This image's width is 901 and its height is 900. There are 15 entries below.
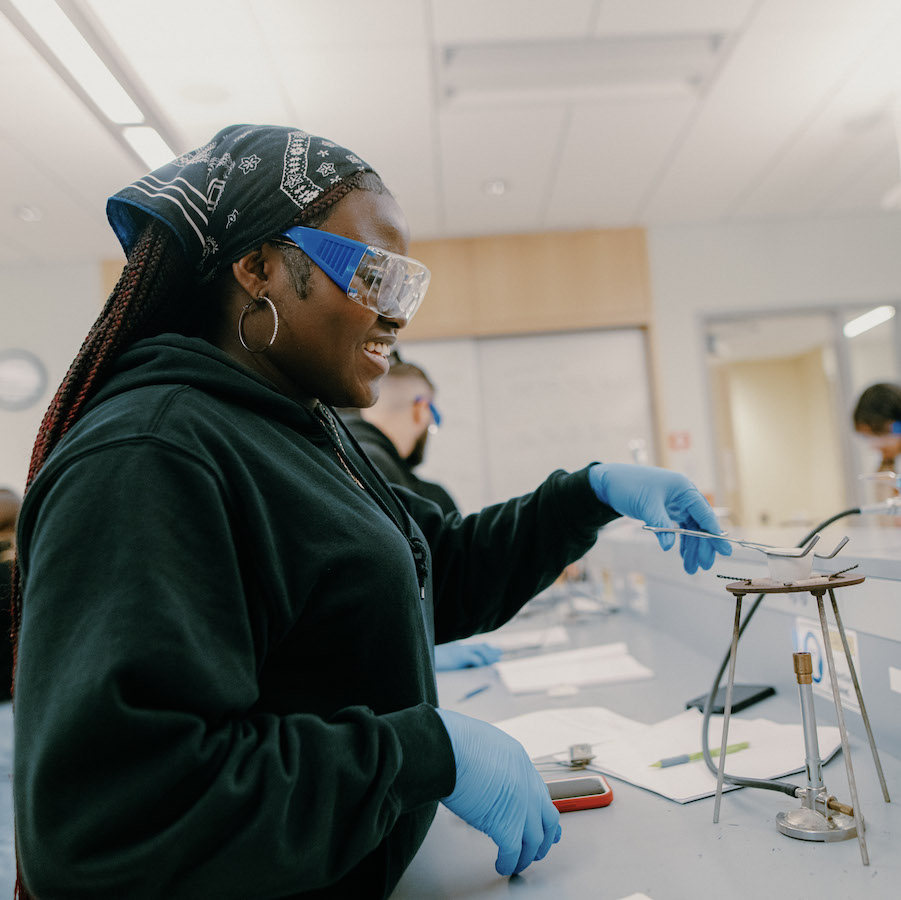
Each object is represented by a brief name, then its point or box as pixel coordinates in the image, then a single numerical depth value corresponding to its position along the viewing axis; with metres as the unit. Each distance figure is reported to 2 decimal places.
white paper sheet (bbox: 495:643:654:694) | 1.59
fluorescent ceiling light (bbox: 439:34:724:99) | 2.94
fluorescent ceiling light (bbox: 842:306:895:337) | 4.95
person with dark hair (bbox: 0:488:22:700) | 0.80
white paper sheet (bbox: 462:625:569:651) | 2.07
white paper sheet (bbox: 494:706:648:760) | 1.16
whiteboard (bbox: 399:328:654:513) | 4.75
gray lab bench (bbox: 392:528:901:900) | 0.70
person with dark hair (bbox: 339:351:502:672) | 2.29
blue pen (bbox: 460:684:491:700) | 1.57
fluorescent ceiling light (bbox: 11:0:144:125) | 2.16
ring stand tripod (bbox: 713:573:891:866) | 0.74
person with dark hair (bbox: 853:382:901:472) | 3.22
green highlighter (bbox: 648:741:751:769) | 1.02
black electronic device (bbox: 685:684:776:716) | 1.24
